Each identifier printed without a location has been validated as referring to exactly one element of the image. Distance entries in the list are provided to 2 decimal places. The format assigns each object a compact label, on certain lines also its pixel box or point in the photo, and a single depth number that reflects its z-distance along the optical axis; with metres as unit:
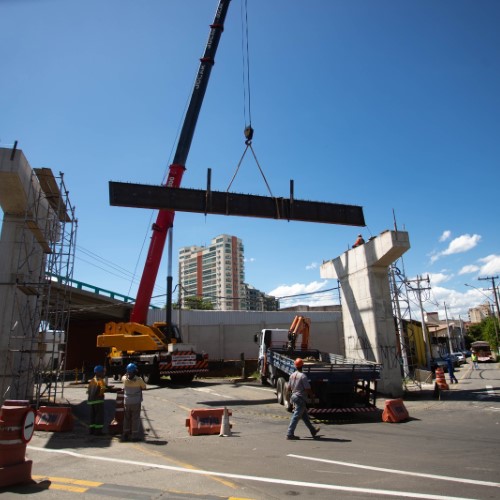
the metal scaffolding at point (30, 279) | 13.07
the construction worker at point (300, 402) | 9.02
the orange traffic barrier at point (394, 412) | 11.25
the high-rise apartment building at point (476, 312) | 172.02
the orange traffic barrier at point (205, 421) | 9.78
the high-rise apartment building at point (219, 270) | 116.50
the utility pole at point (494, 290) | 53.69
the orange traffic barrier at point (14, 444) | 5.61
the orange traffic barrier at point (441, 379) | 18.16
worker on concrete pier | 19.45
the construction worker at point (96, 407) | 9.65
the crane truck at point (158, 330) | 20.20
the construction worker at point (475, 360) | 37.38
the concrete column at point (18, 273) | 12.60
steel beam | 16.75
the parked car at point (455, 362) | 40.50
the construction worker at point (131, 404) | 9.11
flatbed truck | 12.05
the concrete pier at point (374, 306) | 17.22
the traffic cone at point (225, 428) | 9.57
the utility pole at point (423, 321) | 36.18
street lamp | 58.91
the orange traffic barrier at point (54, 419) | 10.28
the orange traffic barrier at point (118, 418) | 9.80
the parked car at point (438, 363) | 30.48
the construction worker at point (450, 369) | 23.04
